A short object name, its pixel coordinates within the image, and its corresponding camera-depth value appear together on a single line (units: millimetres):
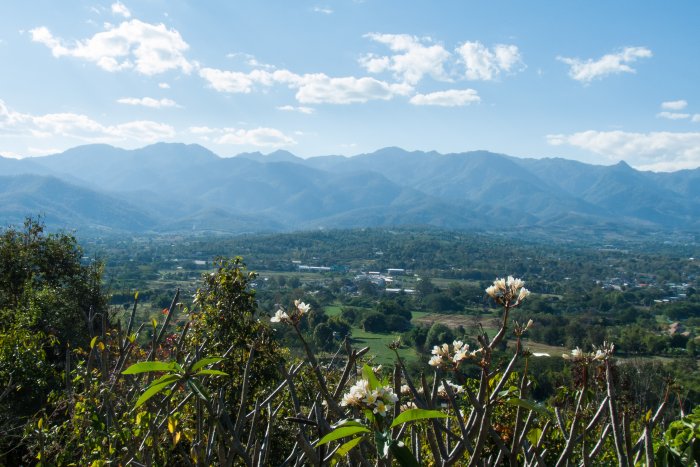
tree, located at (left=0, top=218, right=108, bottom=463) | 5277
